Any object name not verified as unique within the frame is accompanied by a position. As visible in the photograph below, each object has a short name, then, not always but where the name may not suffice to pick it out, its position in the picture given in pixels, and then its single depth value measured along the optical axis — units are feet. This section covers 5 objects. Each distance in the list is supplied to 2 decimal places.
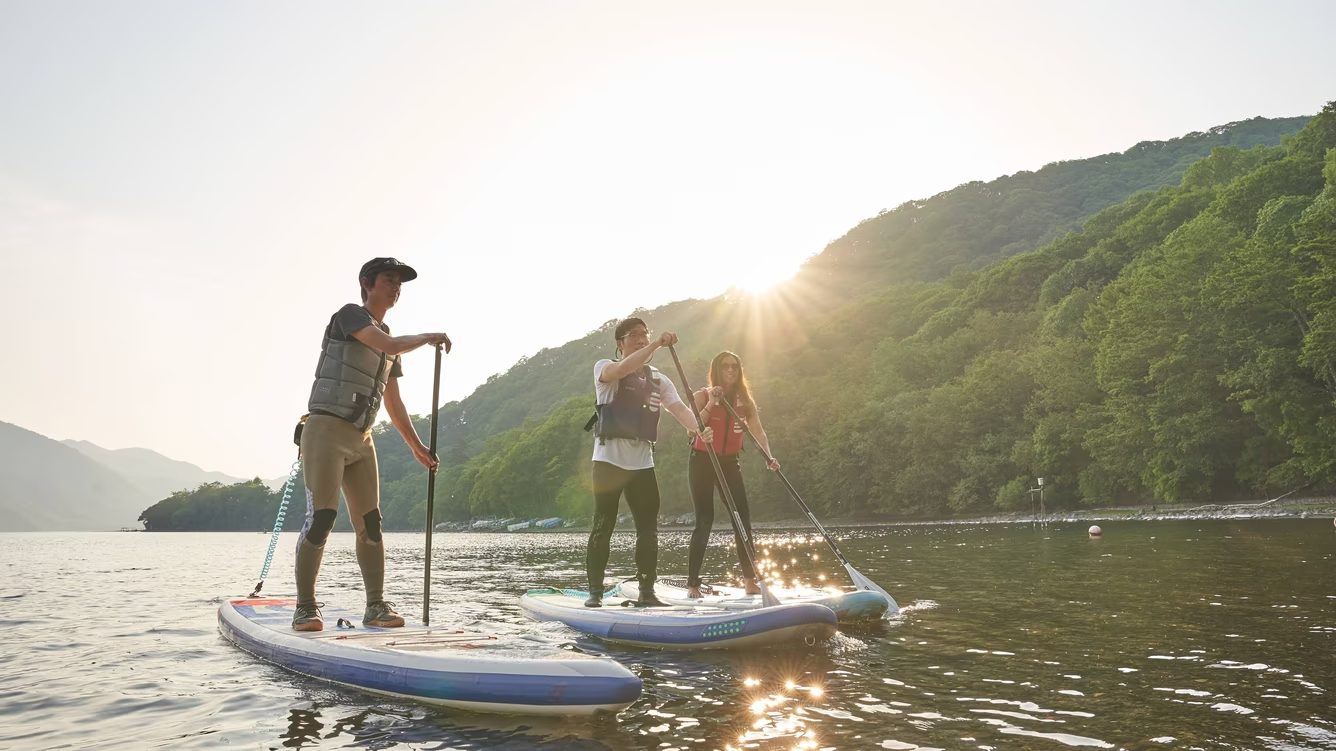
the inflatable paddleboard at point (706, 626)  25.93
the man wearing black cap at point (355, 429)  23.47
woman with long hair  33.65
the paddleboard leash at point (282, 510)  28.86
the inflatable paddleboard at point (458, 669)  17.02
